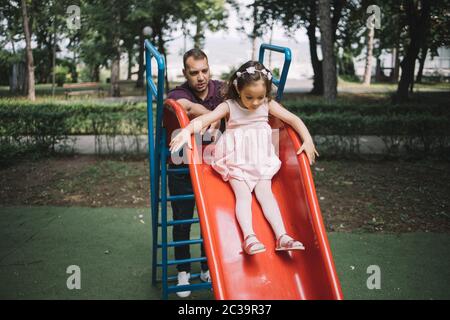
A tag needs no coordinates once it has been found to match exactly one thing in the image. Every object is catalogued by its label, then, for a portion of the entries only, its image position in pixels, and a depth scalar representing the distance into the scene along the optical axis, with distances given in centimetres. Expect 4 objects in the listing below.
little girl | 232
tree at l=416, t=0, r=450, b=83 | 1142
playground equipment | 214
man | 261
